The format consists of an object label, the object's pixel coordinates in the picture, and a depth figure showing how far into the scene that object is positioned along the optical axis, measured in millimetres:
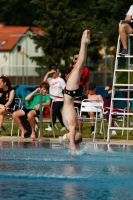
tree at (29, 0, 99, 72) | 64125
